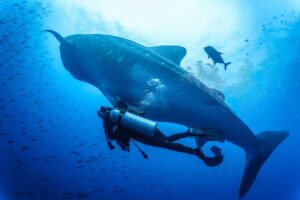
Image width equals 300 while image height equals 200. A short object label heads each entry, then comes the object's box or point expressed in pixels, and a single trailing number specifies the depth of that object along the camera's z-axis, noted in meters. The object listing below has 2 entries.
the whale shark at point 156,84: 6.69
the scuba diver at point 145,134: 4.60
